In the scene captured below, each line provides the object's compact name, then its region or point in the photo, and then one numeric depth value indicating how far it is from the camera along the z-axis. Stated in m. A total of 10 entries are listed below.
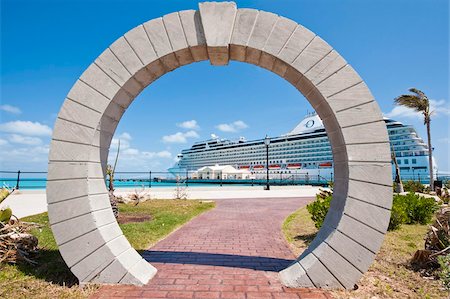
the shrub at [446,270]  3.10
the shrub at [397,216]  7.23
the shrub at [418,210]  8.36
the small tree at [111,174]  10.06
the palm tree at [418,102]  21.54
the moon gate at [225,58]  3.46
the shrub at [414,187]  19.38
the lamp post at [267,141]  23.89
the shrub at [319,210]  6.70
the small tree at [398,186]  16.31
